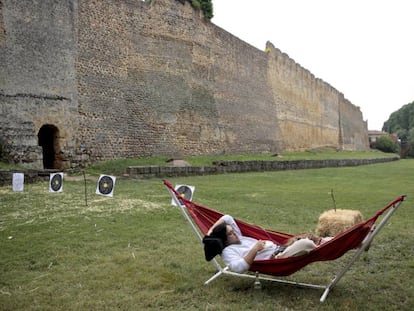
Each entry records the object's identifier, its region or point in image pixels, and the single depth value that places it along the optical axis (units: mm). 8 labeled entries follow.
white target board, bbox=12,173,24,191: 9539
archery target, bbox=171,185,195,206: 5777
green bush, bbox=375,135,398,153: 52938
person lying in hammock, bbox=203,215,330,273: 3891
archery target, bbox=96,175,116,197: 7905
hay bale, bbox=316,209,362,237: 5803
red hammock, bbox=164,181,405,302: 3631
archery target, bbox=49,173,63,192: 9305
